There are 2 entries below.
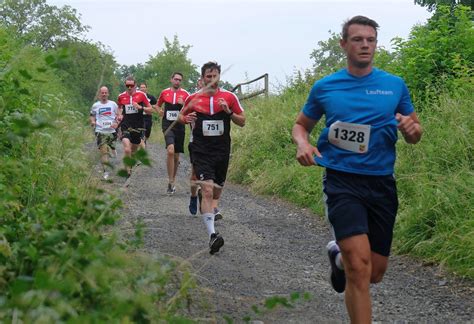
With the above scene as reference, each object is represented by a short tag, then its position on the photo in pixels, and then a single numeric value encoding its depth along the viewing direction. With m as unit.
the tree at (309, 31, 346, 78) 16.92
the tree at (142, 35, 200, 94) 78.88
